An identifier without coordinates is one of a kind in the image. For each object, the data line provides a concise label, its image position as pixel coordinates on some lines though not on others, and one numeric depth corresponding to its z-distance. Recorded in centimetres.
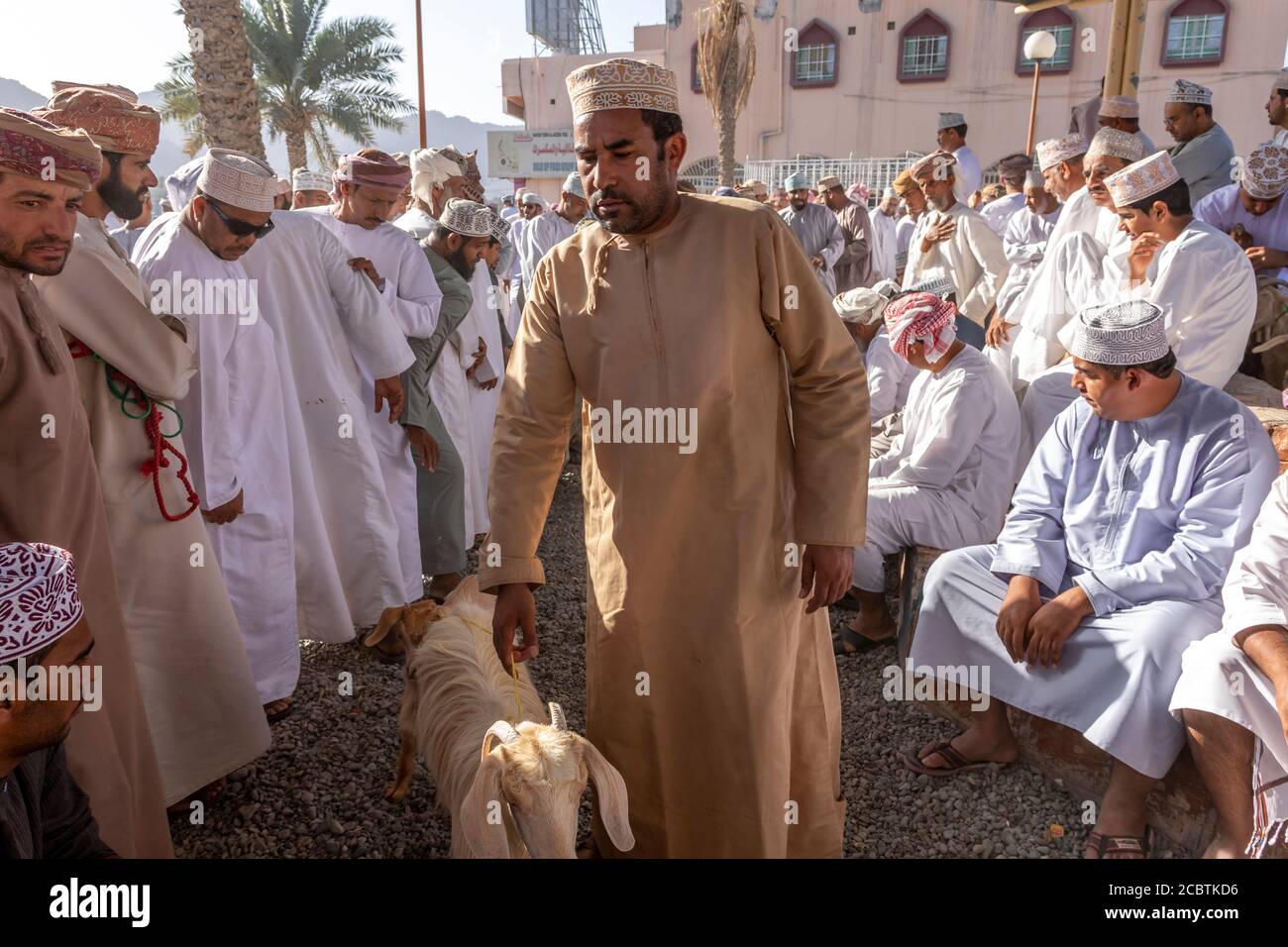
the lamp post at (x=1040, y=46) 1427
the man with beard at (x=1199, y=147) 631
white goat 205
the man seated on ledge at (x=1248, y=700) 244
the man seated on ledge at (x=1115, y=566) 284
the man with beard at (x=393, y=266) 462
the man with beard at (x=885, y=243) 1191
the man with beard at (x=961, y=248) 678
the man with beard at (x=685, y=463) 217
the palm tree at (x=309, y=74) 2070
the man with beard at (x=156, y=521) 265
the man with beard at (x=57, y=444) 219
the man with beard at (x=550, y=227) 984
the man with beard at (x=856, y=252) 1061
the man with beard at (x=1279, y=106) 609
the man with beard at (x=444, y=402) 475
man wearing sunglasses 328
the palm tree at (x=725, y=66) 2127
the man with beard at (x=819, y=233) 988
